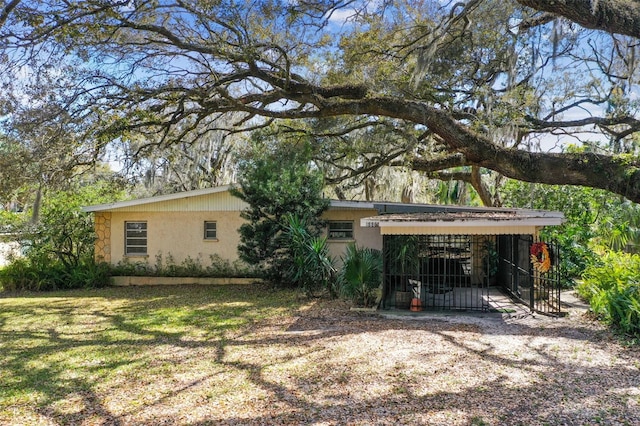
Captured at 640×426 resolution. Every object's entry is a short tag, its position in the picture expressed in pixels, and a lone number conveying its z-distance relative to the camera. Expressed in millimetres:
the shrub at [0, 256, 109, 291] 15727
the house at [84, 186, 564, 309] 9703
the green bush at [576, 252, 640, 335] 7703
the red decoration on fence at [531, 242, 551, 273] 9266
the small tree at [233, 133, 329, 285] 13070
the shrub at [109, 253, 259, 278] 15391
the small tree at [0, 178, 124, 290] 15789
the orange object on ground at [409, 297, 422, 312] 10211
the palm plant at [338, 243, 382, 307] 10469
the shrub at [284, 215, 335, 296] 11891
